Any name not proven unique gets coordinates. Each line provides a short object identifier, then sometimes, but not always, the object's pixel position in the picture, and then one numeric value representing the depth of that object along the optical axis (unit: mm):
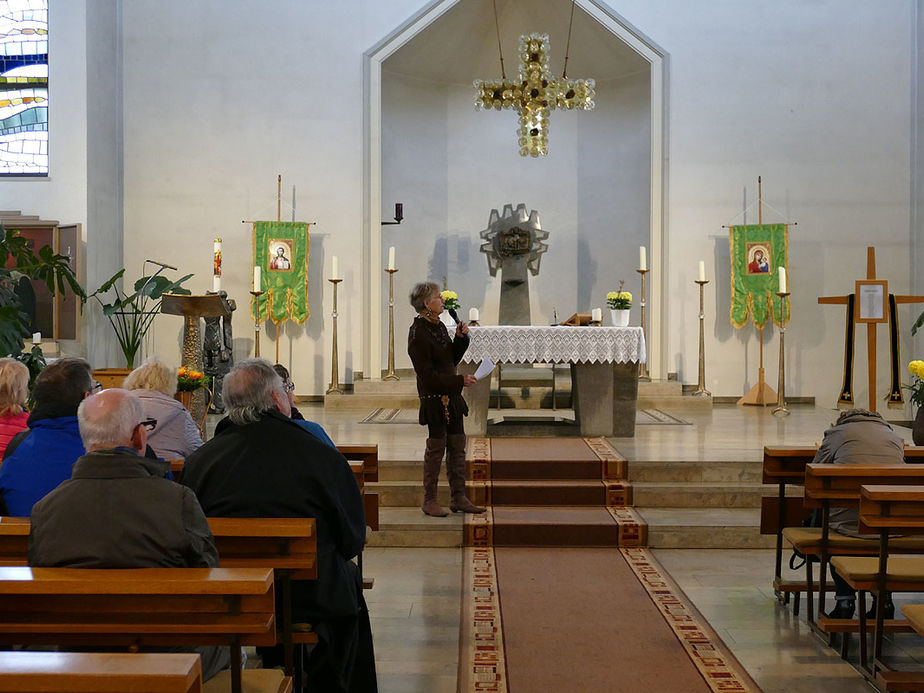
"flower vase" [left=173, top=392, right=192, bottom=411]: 7734
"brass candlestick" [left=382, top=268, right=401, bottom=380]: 10883
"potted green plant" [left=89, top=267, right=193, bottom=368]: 10062
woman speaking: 5777
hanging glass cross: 9008
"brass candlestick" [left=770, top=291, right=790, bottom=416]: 10000
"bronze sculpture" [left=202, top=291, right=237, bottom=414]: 10188
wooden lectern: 9180
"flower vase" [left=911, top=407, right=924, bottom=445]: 5867
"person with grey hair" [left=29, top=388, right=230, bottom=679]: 2432
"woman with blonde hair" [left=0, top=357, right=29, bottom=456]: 4094
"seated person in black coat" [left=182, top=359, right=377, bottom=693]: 3068
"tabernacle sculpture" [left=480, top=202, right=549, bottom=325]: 10898
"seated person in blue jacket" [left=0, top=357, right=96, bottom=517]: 3232
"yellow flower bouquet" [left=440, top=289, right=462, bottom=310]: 8328
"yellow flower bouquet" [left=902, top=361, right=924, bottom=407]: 5870
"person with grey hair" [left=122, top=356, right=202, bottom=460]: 4278
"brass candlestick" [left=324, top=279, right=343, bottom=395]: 10758
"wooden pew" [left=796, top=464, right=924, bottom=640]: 3889
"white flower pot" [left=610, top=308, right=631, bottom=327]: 8477
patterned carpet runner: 3727
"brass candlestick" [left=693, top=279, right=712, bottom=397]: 10812
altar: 7816
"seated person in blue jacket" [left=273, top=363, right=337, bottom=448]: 3658
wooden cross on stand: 9477
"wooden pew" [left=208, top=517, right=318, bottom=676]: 2846
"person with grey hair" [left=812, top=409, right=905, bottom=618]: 4230
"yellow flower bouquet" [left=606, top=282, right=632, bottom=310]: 8633
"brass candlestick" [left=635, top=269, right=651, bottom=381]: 11414
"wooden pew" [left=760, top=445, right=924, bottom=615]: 4637
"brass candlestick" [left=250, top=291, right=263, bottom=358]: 10016
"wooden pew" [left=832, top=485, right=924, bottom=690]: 3348
